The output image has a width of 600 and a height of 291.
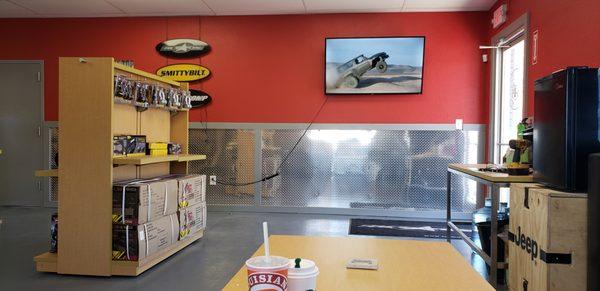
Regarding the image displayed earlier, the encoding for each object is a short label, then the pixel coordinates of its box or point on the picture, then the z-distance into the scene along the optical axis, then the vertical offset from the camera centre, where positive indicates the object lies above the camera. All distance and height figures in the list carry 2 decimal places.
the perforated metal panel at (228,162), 6.07 -0.32
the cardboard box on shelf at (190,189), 4.00 -0.49
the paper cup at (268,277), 0.92 -0.30
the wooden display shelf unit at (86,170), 3.32 -0.24
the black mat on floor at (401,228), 4.80 -1.03
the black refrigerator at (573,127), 2.06 +0.08
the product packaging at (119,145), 3.45 -0.05
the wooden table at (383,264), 1.19 -0.40
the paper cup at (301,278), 0.98 -0.32
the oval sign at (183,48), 6.12 +1.32
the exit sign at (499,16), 4.88 +1.48
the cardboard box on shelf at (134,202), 3.30 -0.49
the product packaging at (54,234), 3.49 -0.78
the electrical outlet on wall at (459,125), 5.70 +0.22
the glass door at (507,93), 4.80 +0.59
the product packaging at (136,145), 3.66 -0.05
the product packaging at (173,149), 4.38 -0.10
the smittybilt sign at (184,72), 6.12 +0.97
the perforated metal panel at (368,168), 5.74 -0.37
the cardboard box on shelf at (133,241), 3.30 -0.80
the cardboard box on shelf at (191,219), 3.99 -0.78
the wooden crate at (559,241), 1.97 -0.46
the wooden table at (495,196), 2.58 -0.33
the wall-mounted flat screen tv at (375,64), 5.72 +1.04
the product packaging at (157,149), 4.04 -0.09
